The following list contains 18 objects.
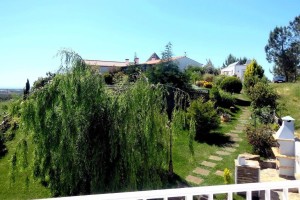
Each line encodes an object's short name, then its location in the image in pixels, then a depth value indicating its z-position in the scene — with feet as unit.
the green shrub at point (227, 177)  22.56
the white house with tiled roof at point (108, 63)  105.25
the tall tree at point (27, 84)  59.89
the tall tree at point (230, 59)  214.46
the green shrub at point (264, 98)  47.13
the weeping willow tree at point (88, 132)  15.29
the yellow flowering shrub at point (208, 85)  67.69
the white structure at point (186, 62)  101.00
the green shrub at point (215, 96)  50.53
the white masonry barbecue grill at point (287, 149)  22.28
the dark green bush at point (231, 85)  66.38
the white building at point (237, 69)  119.09
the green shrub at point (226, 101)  52.23
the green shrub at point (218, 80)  69.63
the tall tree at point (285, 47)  94.73
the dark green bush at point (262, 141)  29.77
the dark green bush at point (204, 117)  35.72
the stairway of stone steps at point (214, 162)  24.81
